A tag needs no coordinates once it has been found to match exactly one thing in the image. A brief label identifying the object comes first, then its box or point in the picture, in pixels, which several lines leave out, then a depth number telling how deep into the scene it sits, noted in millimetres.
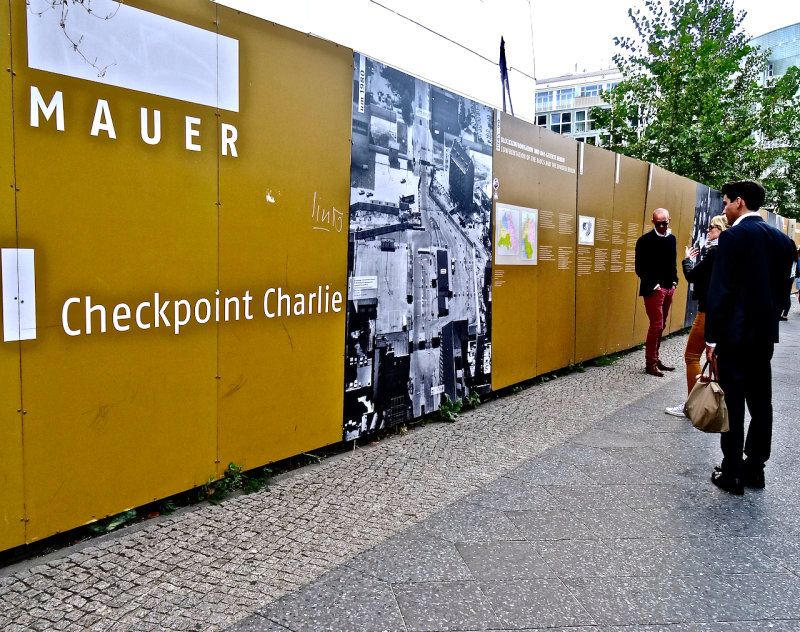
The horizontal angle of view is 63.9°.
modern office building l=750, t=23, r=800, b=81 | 69812
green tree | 15375
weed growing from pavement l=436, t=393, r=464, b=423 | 5781
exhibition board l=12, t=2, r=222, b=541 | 2984
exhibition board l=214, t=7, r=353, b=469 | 3850
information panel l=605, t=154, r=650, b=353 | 9023
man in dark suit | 4031
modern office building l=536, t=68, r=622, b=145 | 86062
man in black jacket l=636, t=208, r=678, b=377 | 7930
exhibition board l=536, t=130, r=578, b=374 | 7316
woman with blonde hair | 5691
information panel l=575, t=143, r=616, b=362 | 8125
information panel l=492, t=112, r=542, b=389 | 6500
